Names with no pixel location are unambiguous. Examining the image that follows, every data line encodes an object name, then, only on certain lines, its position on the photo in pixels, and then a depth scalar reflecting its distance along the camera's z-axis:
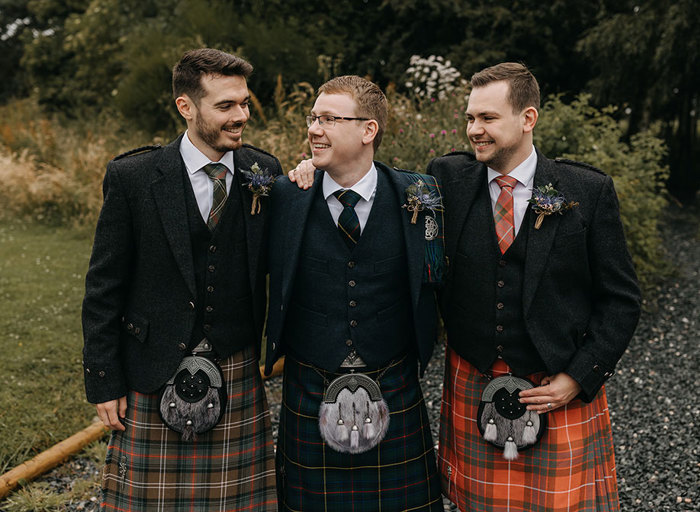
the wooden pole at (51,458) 3.42
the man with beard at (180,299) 2.32
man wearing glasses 2.36
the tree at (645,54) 9.83
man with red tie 2.29
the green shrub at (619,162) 6.43
